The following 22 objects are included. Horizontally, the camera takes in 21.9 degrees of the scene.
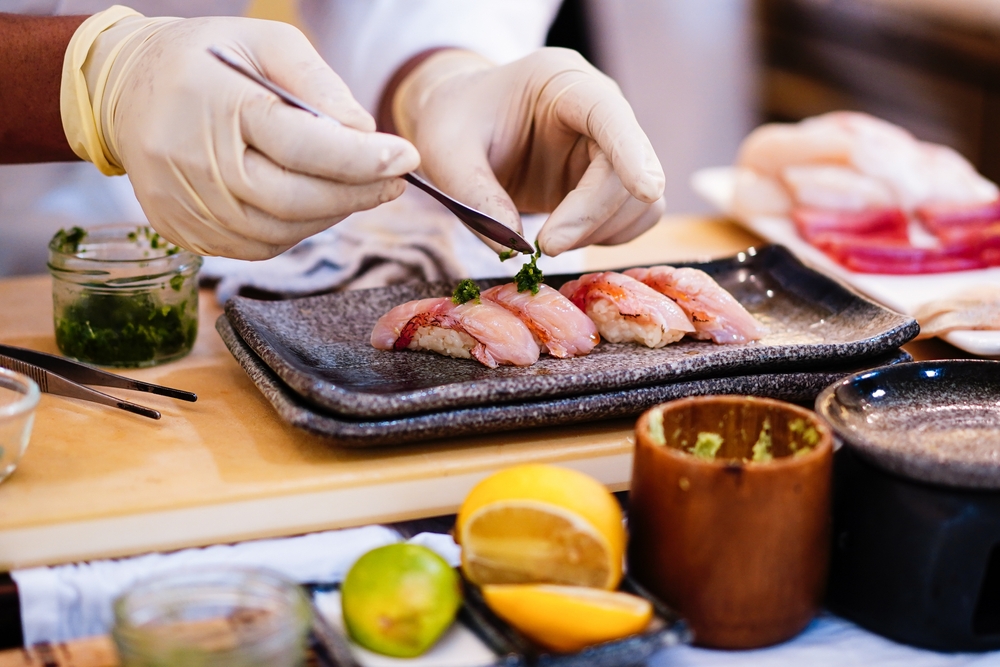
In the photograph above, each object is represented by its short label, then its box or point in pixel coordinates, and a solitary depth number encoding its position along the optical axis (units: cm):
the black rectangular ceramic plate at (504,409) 109
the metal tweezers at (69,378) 113
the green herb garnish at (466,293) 123
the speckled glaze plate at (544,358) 111
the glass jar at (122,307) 121
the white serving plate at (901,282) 125
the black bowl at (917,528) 98
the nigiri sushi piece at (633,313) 122
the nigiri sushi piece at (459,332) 120
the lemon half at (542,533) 97
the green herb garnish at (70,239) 125
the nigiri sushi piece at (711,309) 124
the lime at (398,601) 95
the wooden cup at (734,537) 97
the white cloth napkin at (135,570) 101
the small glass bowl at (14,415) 103
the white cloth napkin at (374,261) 139
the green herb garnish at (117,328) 121
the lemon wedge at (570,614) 95
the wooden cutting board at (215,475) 104
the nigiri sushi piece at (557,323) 121
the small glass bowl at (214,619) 91
